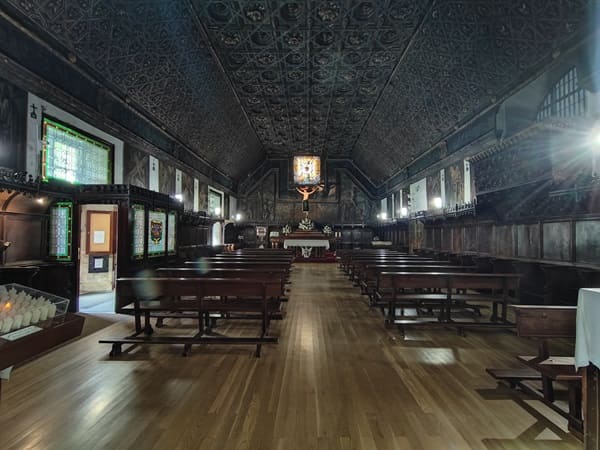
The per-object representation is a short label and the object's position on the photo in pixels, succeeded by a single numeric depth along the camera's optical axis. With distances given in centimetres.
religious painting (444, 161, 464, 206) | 1080
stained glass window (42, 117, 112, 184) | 623
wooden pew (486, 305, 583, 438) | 242
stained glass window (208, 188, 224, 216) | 1703
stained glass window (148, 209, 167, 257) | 800
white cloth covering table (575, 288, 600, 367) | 196
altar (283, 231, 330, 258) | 1731
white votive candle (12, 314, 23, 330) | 184
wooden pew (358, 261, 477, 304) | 637
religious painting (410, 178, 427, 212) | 1438
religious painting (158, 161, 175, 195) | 1120
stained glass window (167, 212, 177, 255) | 913
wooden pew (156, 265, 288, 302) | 562
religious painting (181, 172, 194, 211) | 1324
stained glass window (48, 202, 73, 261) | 616
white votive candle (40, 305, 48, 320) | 206
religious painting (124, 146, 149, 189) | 911
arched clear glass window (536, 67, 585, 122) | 650
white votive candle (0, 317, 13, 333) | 176
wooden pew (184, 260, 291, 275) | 689
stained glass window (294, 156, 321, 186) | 2050
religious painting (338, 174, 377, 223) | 2345
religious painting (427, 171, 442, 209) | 1285
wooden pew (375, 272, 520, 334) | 499
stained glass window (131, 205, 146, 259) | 723
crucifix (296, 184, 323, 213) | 1895
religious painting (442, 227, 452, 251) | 1108
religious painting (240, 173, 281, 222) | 2319
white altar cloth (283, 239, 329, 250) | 1723
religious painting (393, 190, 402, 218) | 1818
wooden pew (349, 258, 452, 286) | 729
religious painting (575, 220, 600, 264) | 534
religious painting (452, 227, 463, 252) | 1023
